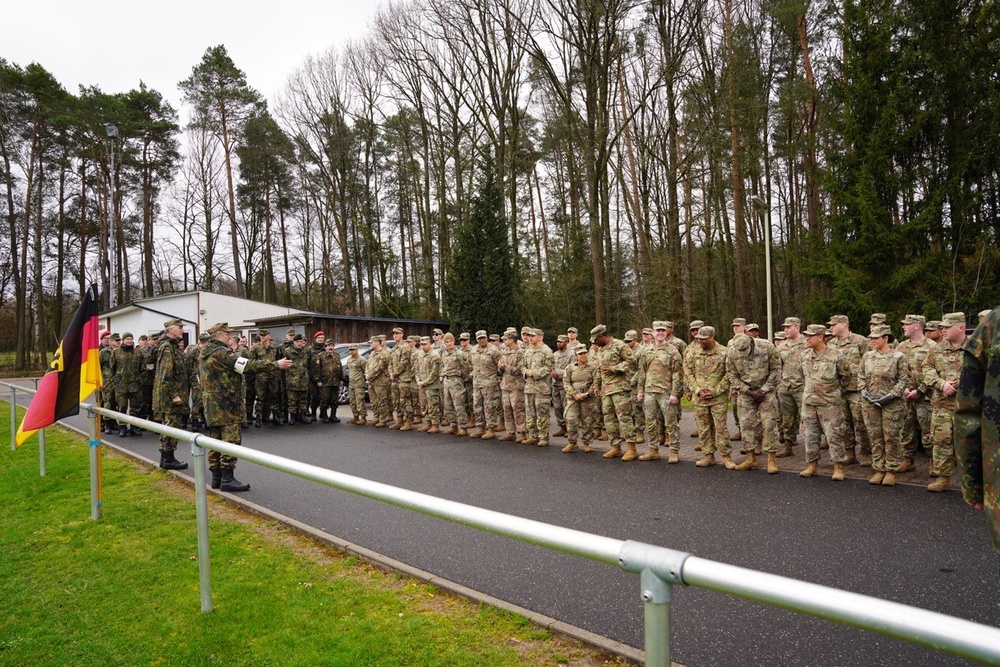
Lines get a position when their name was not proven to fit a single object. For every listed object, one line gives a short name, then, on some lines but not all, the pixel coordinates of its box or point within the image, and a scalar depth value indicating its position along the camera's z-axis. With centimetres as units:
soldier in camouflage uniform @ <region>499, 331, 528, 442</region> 1211
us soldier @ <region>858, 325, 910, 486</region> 757
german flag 586
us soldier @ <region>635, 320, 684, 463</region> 946
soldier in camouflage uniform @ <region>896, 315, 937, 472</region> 771
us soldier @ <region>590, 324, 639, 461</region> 1014
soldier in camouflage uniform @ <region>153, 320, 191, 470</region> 954
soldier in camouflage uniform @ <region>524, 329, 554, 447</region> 1155
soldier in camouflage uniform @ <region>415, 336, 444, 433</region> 1397
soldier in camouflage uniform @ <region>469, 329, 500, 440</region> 1288
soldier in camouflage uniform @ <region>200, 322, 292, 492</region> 786
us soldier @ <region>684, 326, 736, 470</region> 903
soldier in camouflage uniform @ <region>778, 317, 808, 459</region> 922
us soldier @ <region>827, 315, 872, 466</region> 840
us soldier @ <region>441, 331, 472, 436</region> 1339
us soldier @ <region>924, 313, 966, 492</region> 719
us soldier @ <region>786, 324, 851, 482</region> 795
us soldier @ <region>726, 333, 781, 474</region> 880
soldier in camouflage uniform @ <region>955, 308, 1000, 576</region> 252
